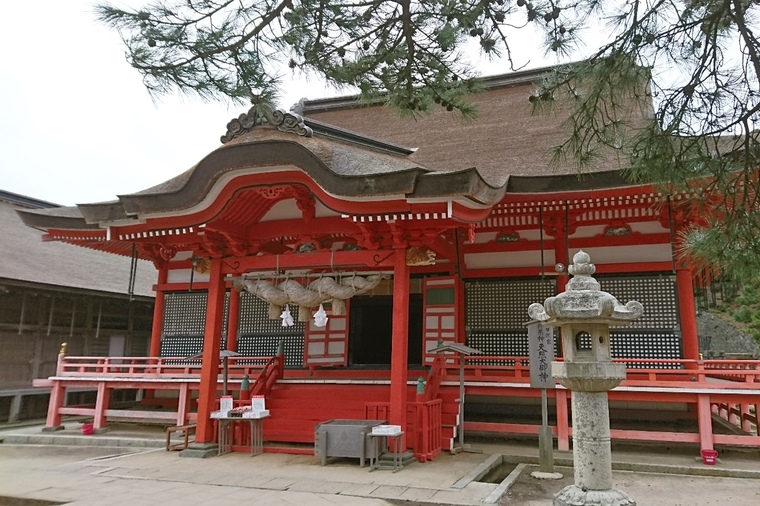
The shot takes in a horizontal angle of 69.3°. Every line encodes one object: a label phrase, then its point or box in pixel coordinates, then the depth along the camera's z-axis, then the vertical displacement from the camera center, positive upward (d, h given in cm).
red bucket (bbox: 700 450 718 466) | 751 -129
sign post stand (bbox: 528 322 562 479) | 763 +2
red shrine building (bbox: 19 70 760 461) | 762 +140
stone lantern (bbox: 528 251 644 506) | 447 -14
